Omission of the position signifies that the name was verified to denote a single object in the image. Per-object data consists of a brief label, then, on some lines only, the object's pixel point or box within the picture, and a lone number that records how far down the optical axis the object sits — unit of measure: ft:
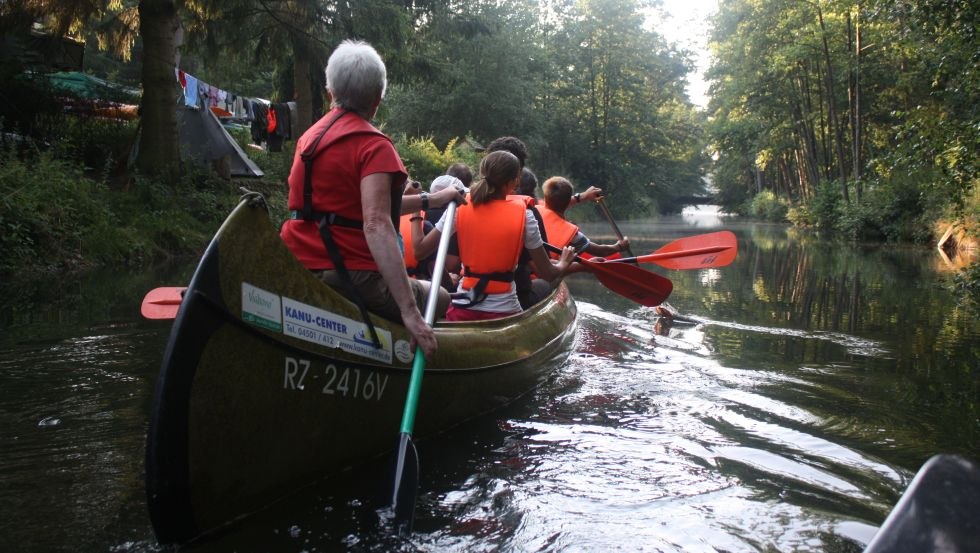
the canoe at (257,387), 8.11
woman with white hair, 9.90
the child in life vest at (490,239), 15.92
